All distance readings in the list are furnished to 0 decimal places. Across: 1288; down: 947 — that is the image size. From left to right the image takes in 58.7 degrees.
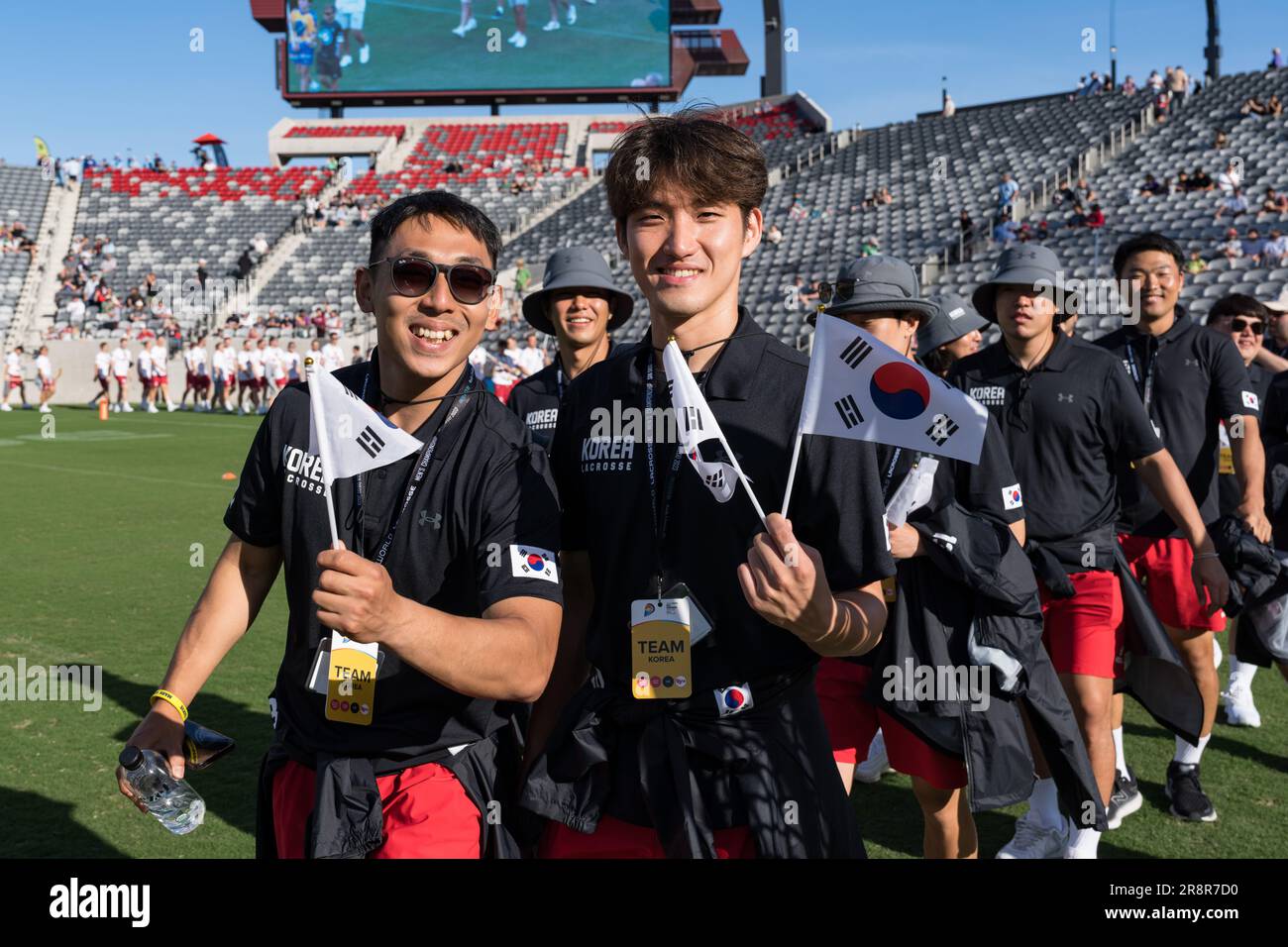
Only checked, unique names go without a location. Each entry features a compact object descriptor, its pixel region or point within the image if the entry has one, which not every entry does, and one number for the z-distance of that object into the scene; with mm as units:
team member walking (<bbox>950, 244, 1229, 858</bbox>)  4414
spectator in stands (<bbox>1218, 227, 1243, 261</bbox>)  21906
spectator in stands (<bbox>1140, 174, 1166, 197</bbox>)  27109
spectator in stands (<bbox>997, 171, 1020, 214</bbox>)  28984
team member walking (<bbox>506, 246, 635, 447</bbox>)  5105
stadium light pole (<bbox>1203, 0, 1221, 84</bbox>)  37938
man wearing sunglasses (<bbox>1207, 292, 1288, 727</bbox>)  5990
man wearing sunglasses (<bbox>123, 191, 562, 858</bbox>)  2242
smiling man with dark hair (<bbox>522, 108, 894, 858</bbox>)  2195
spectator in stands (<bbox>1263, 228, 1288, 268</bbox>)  21047
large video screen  48281
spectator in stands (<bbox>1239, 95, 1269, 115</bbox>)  29406
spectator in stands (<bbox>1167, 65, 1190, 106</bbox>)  32812
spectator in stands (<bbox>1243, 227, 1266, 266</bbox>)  21641
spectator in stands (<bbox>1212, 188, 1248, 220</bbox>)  24234
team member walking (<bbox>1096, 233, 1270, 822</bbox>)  5230
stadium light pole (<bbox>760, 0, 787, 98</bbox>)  52219
